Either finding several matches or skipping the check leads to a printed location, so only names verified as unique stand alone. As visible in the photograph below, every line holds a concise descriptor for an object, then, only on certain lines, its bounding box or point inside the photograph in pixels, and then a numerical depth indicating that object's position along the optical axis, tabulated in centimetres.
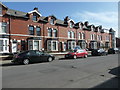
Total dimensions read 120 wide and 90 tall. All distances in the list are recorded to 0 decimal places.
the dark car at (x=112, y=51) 3043
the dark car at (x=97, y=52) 2335
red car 1767
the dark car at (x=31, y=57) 1246
